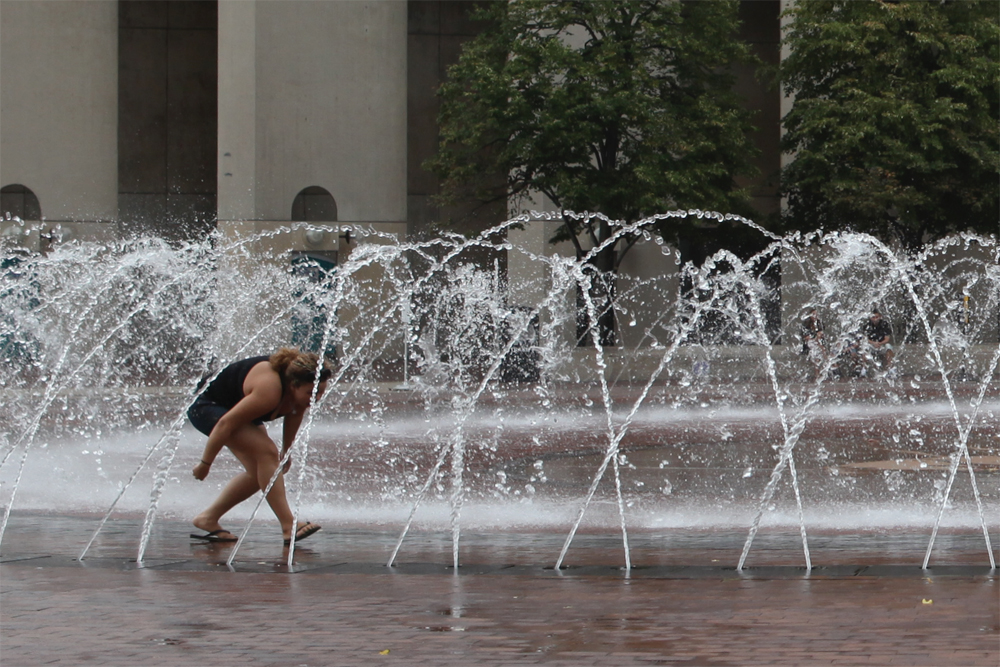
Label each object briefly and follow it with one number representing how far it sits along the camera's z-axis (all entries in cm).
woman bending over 1664
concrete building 6706
